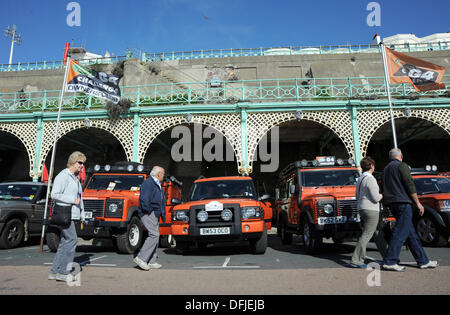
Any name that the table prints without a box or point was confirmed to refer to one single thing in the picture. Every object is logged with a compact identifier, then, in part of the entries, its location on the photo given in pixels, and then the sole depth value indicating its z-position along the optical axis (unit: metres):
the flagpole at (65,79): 9.56
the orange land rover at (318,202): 5.91
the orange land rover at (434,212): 6.86
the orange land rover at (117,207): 6.89
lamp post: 41.44
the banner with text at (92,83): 10.52
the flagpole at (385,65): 10.18
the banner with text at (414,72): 10.27
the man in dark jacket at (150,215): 4.95
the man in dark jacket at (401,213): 4.39
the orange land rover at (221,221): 5.99
